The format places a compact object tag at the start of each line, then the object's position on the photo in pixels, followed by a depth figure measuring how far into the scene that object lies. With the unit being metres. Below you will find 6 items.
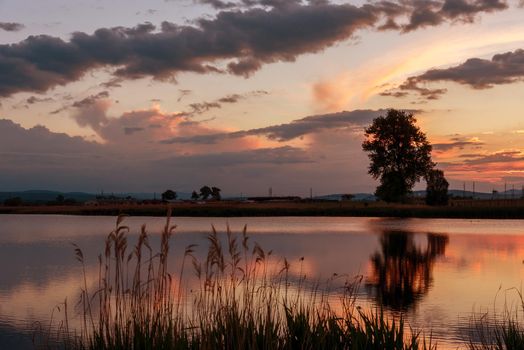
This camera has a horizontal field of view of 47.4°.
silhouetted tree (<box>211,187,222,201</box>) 178.00
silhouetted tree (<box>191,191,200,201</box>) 178.41
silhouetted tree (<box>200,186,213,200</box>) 185.00
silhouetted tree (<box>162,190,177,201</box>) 173.57
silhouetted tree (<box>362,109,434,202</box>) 84.19
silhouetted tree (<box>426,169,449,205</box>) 94.25
